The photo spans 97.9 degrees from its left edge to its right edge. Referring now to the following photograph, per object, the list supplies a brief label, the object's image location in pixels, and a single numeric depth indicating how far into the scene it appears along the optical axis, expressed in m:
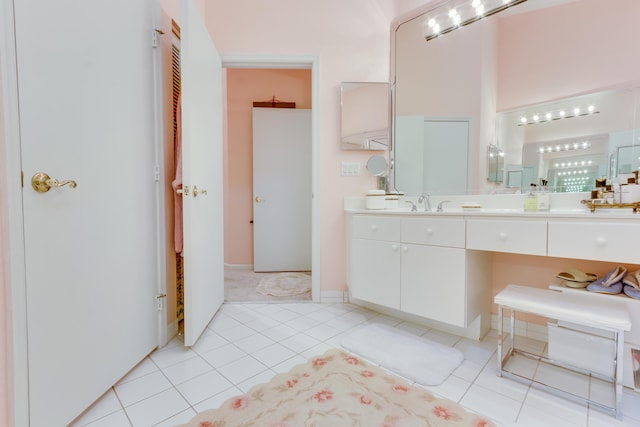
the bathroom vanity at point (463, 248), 1.18
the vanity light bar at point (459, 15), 1.81
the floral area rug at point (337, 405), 1.07
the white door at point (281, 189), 3.44
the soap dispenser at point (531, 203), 1.54
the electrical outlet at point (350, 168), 2.36
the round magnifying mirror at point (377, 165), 2.32
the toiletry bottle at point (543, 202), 1.58
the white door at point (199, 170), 1.52
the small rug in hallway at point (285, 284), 2.68
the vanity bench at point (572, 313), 1.11
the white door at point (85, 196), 0.92
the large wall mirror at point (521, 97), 1.44
